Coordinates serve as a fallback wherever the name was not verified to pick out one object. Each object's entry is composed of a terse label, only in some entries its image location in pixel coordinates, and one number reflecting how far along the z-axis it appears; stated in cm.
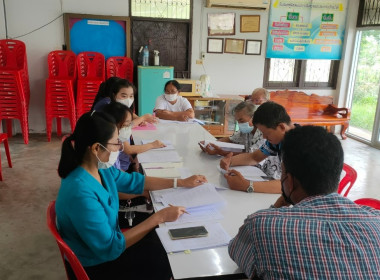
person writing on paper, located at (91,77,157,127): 294
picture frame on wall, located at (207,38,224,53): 584
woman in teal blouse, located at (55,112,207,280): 129
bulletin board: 533
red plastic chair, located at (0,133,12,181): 378
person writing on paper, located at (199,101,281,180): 237
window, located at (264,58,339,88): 629
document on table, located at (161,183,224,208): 167
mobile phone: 137
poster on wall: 596
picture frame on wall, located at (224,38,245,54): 591
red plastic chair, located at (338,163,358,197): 209
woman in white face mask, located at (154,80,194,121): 381
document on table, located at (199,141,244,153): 256
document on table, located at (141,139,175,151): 261
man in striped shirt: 91
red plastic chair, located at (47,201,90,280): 119
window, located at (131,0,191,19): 548
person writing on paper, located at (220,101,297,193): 189
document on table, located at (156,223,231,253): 131
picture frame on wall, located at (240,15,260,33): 585
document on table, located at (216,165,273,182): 206
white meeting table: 120
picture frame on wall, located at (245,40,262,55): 600
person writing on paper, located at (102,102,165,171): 214
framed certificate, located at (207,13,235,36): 573
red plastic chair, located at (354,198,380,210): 170
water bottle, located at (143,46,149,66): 550
